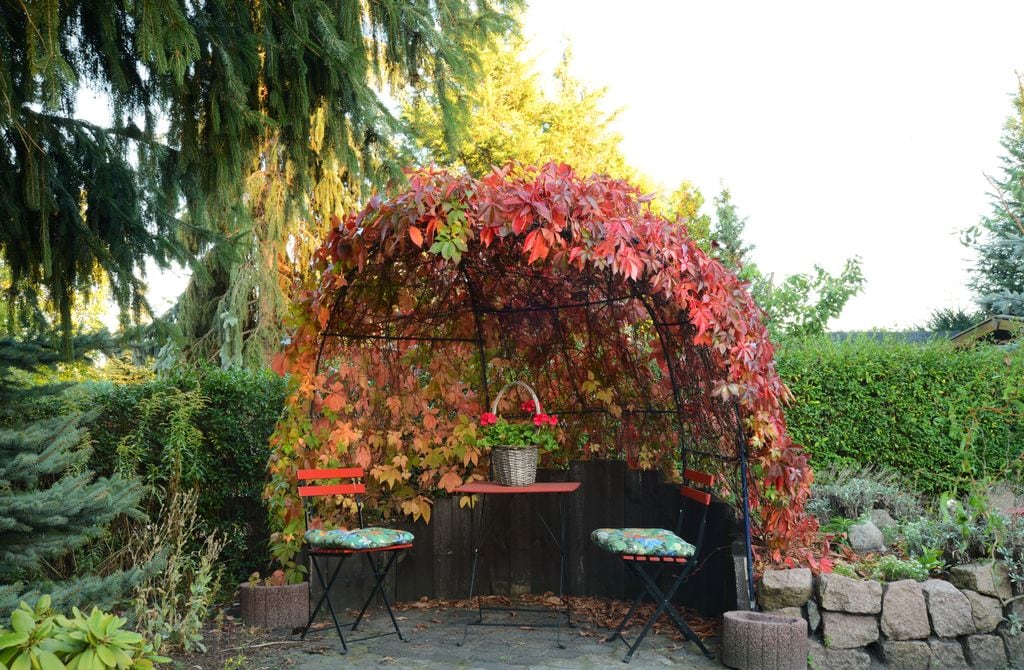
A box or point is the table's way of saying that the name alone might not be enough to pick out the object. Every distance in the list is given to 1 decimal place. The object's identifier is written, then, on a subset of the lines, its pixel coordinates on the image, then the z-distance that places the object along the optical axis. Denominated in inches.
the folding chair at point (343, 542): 169.8
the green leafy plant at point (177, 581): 162.4
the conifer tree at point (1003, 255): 434.1
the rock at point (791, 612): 162.4
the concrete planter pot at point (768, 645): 151.1
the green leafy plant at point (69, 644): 98.1
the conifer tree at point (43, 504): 137.9
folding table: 184.4
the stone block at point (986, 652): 161.9
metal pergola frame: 171.9
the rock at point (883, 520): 204.6
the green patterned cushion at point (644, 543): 161.5
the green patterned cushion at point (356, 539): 169.3
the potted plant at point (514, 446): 193.5
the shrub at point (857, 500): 214.7
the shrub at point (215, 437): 213.0
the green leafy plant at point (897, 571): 167.0
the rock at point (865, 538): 189.3
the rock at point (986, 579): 165.8
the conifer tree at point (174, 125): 129.9
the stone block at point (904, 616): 161.3
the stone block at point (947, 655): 160.7
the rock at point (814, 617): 162.1
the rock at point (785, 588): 162.6
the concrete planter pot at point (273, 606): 183.3
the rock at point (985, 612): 164.1
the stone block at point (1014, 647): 163.0
